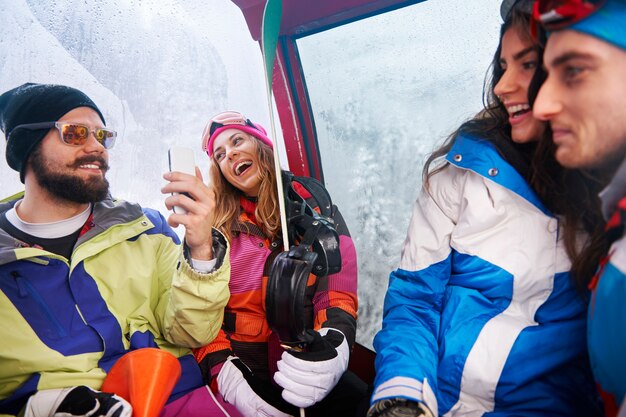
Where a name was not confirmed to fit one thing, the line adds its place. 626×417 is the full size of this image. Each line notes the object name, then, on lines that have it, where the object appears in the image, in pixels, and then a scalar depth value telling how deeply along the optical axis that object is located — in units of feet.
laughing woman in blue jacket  3.59
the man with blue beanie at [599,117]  2.44
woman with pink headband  5.00
